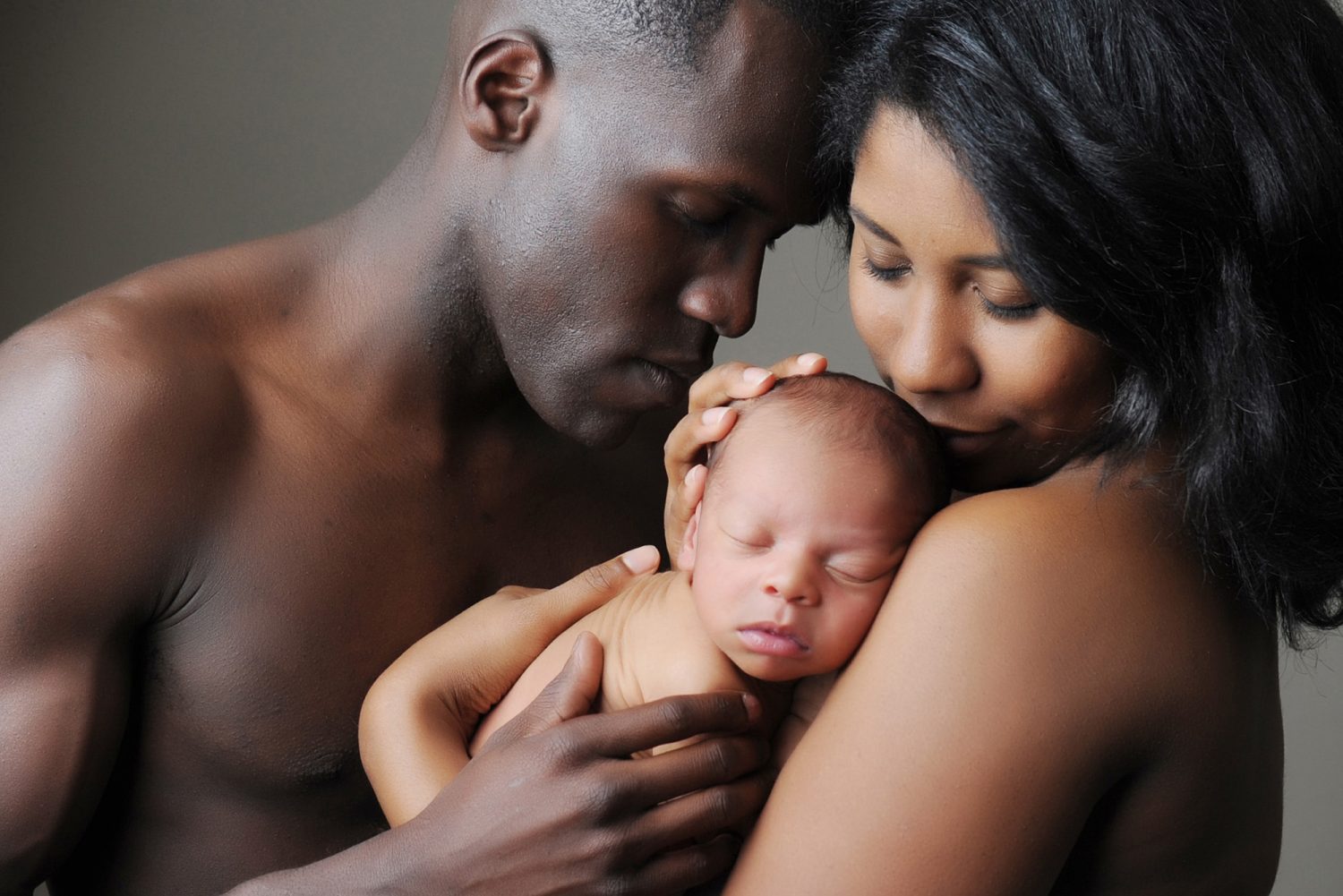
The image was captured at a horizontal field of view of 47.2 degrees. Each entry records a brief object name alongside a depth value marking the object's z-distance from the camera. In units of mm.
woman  995
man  1347
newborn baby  1132
